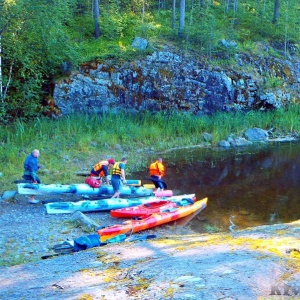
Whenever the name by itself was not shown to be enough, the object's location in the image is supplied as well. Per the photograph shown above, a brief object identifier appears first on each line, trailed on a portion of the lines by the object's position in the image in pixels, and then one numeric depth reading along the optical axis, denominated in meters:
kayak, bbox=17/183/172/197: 11.30
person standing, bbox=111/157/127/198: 11.67
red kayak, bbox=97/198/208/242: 9.31
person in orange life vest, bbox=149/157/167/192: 12.87
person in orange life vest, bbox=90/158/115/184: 12.23
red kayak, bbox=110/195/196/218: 10.92
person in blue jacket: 11.53
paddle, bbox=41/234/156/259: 7.84
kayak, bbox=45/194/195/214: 10.95
